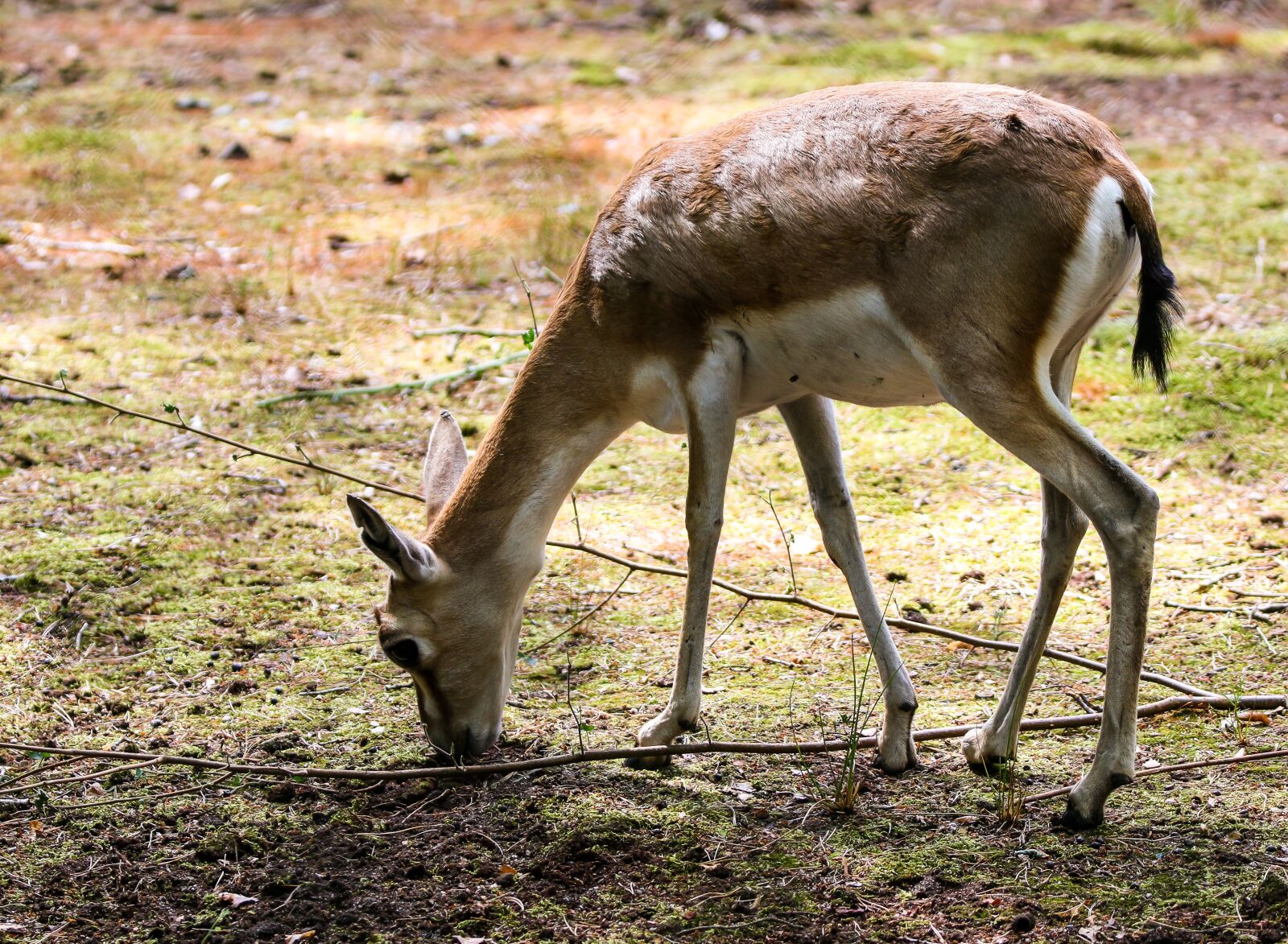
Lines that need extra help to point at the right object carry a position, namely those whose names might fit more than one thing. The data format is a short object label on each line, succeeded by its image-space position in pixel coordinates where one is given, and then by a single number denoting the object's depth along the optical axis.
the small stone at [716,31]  28.70
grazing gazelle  7.71
